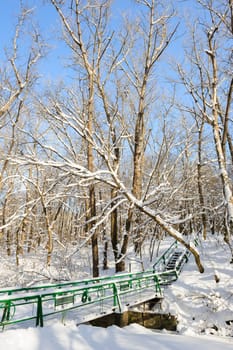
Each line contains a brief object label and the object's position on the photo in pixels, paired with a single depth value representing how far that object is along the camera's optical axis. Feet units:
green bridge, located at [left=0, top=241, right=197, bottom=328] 22.00
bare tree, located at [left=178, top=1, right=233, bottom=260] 30.71
